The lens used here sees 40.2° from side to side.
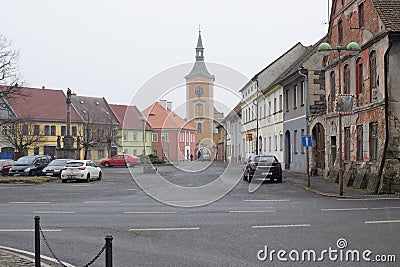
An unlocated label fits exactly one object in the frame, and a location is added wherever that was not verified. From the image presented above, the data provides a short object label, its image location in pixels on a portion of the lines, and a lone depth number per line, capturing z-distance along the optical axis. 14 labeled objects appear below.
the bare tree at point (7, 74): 39.78
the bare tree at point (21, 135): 65.12
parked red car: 60.34
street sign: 26.12
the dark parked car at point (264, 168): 30.31
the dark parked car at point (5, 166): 41.66
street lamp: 20.52
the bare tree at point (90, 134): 74.94
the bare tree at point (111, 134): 78.81
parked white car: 32.41
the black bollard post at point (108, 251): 5.97
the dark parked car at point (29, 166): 36.97
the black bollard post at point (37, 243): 8.27
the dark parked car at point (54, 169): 36.03
